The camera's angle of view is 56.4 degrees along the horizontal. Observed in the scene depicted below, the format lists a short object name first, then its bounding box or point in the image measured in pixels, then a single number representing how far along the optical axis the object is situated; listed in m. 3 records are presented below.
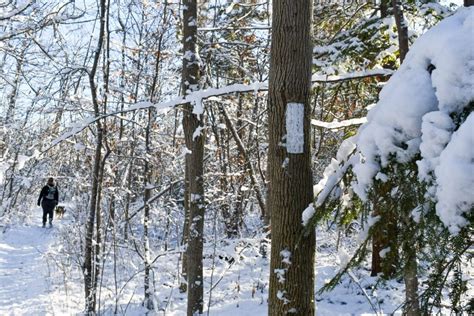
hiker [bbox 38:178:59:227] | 15.34
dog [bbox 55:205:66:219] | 14.17
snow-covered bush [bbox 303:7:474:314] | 1.71
